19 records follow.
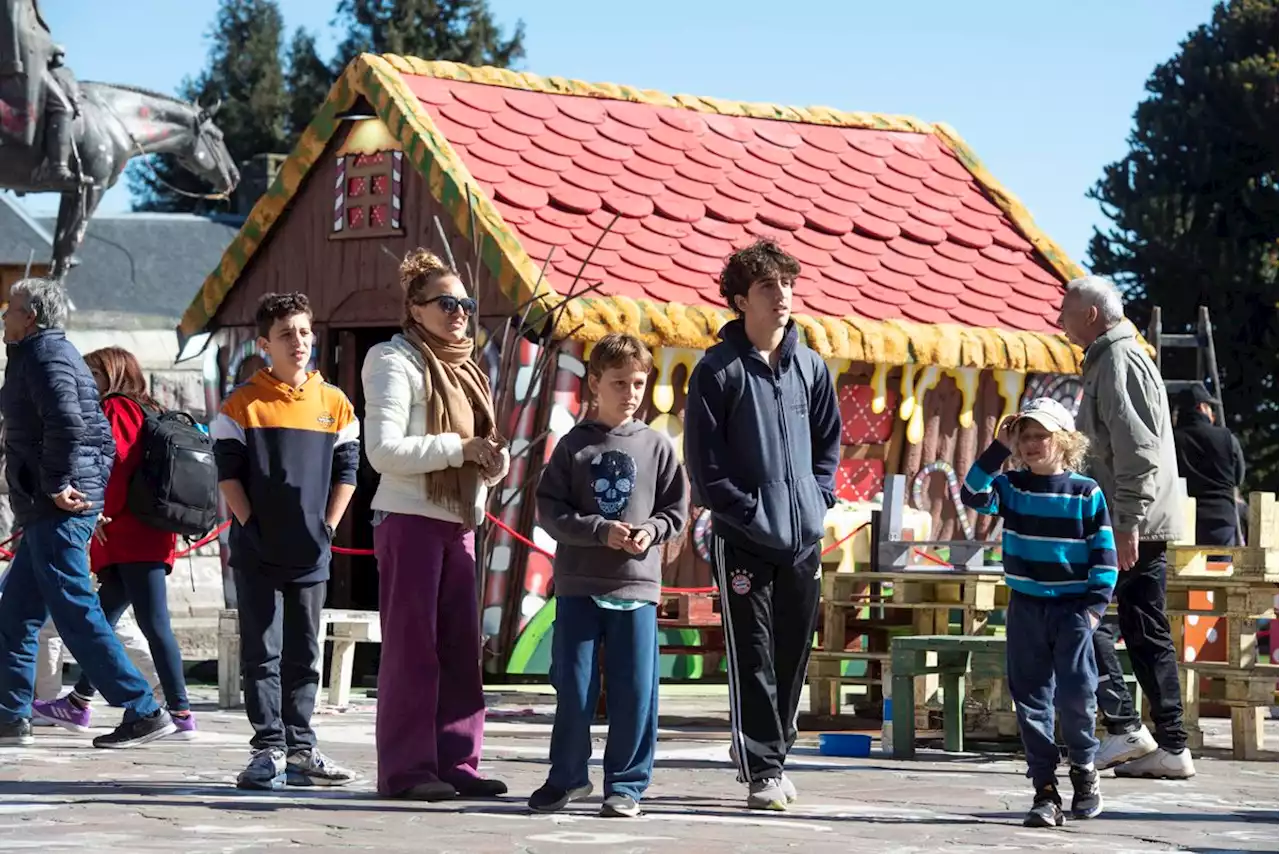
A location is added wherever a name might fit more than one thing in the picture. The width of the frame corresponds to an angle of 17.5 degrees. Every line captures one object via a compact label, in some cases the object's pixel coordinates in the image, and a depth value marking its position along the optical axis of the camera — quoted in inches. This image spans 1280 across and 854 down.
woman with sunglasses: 499.9
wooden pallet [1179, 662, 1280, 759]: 653.1
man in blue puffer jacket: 595.7
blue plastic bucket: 639.4
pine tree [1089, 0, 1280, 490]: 2049.9
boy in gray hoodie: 489.0
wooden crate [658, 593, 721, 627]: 775.4
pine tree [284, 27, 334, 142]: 3416.1
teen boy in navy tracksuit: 502.4
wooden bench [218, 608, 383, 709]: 764.5
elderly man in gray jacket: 580.5
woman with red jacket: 630.1
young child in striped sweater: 503.7
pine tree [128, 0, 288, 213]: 3499.1
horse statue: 1320.4
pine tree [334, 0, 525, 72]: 3289.4
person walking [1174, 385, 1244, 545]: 958.9
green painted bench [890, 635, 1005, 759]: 636.2
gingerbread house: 852.9
